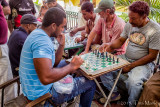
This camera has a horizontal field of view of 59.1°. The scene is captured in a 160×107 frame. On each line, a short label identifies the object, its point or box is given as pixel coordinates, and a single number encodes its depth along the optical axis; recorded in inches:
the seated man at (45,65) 65.2
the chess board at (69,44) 137.7
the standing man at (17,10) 194.1
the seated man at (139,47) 102.8
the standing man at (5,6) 140.7
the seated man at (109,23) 128.5
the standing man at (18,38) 114.1
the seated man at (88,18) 149.6
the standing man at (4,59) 106.5
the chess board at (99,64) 82.1
